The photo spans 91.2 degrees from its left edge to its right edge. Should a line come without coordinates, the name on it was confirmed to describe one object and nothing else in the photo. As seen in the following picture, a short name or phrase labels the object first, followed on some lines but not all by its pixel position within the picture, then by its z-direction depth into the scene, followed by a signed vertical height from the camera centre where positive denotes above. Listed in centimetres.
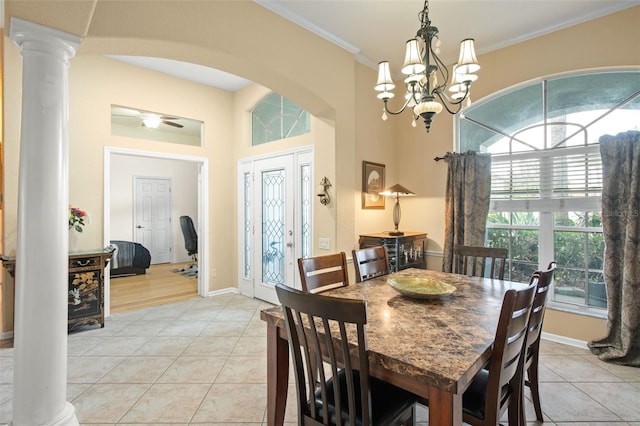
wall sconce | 350 +24
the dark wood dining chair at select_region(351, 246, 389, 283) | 241 -40
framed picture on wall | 378 +35
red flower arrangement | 346 -6
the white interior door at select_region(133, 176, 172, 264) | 738 -8
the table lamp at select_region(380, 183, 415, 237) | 357 +23
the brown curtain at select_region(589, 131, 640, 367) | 262 -27
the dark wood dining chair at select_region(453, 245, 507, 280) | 250 -34
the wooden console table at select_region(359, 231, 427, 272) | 342 -38
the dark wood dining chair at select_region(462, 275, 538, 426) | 119 -66
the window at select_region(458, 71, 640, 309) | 296 +46
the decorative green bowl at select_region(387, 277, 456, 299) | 182 -46
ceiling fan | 405 +128
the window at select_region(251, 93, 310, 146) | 408 +129
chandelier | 189 +87
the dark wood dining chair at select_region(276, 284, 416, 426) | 112 -62
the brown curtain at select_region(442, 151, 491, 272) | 344 +15
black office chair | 667 -45
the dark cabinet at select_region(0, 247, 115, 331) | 330 -81
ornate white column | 164 -13
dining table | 106 -53
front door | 398 -9
